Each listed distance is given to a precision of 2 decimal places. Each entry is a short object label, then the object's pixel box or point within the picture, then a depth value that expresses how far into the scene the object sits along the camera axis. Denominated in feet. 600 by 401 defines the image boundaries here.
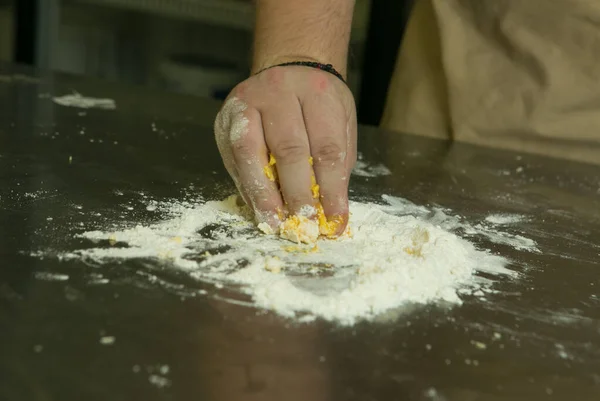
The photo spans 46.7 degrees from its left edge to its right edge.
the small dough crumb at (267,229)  2.14
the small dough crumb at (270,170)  2.17
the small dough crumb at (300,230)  2.10
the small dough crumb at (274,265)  1.82
